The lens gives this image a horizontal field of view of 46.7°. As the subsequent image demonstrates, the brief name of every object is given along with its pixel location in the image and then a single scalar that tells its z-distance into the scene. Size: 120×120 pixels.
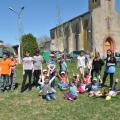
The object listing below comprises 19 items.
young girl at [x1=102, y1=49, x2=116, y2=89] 6.80
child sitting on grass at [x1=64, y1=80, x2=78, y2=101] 5.83
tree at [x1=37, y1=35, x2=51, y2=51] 41.35
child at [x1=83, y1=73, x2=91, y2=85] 6.84
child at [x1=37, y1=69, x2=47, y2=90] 6.70
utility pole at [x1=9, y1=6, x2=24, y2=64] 16.95
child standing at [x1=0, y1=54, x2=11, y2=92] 6.68
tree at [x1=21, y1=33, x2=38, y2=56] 20.43
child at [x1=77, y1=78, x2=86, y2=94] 6.36
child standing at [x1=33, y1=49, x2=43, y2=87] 6.78
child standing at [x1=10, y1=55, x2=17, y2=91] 6.83
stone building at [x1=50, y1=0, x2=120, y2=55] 23.60
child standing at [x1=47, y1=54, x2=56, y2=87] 6.84
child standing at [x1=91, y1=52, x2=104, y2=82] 7.17
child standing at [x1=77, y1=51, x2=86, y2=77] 7.89
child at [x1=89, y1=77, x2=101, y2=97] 5.99
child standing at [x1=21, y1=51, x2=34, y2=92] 6.61
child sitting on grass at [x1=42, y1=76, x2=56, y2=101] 5.87
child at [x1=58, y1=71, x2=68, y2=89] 6.82
